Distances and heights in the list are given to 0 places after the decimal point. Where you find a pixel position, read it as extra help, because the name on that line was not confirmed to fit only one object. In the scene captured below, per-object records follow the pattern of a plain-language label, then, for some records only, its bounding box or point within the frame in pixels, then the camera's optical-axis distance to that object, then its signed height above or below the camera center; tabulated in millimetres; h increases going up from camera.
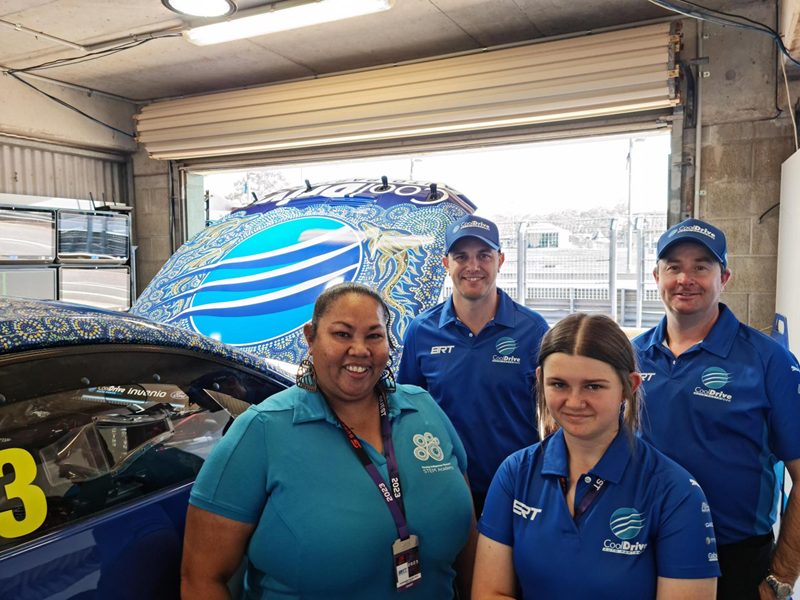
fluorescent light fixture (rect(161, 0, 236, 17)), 3617 +1496
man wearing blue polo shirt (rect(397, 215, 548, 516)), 2049 -361
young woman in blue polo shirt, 1166 -507
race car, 1211 -443
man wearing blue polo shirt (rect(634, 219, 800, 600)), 1557 -467
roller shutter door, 4059 +1219
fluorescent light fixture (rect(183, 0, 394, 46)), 3824 +1567
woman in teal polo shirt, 1280 -518
